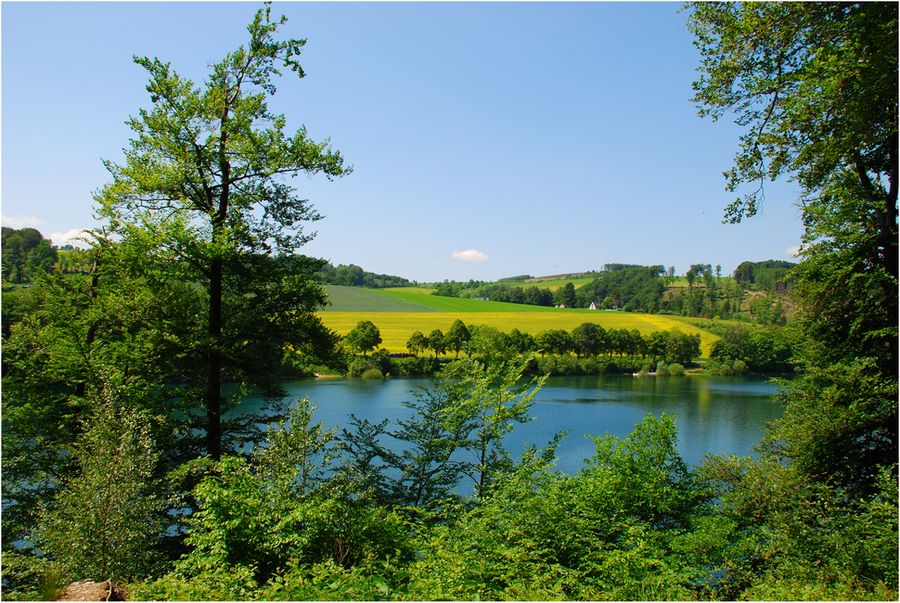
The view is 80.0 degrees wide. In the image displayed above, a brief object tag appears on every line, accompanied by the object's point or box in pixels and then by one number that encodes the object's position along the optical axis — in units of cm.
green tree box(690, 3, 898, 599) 662
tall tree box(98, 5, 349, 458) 864
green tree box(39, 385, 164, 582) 622
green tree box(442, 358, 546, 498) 1030
